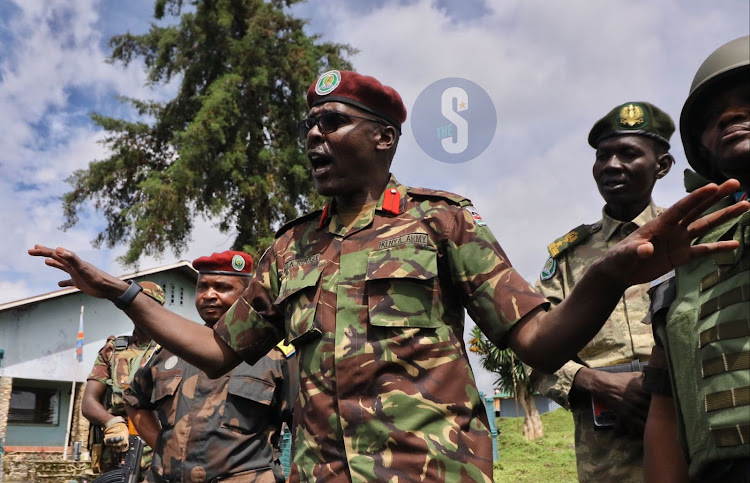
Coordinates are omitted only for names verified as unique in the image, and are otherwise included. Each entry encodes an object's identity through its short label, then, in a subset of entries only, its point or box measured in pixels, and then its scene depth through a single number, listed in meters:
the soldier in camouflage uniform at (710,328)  1.78
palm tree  26.77
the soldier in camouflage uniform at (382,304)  1.95
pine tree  19.16
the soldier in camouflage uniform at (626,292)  2.90
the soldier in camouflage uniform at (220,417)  3.94
